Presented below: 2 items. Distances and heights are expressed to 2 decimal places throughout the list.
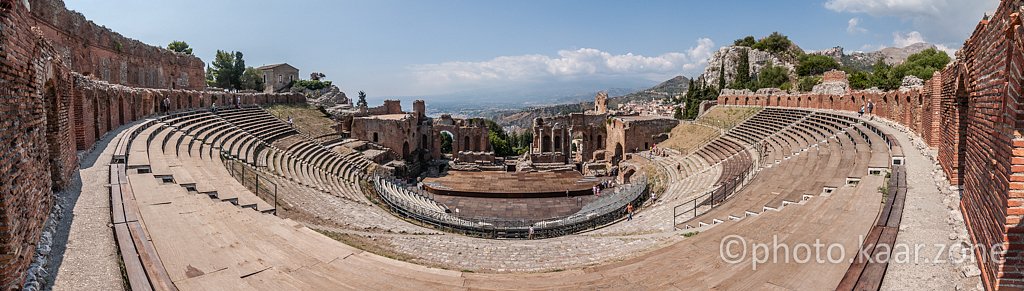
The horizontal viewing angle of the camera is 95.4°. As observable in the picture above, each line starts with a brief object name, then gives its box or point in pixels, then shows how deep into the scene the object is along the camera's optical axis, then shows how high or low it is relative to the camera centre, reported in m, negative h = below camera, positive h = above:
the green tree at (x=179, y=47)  49.10 +8.18
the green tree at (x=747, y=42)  76.88 +12.54
